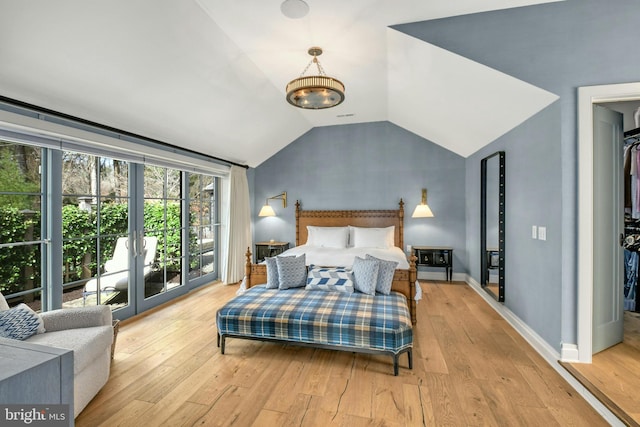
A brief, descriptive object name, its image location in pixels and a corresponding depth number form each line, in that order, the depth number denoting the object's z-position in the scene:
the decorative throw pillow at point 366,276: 3.08
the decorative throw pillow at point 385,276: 3.14
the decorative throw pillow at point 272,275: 3.32
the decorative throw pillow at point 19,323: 1.86
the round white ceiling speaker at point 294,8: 2.28
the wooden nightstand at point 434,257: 4.96
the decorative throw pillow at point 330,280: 3.15
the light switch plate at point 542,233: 2.57
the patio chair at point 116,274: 3.21
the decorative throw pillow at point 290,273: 3.26
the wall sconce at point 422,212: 4.96
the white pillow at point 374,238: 4.79
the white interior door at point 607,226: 2.38
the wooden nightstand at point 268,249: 5.52
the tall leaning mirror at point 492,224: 3.48
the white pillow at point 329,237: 4.92
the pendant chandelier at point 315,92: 2.44
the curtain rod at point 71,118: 2.26
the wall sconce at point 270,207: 5.67
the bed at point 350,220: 5.25
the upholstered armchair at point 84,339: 1.90
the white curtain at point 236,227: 5.06
